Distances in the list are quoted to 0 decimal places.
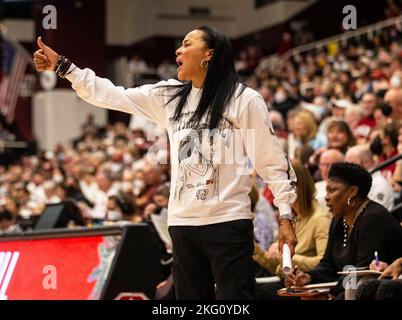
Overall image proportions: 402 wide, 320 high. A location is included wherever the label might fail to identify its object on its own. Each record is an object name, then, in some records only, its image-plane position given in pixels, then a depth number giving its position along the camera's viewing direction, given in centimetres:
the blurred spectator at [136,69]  3779
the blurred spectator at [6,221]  1507
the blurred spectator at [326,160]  1032
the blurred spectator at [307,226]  870
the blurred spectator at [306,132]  1379
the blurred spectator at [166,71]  3756
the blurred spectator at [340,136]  1166
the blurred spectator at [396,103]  1271
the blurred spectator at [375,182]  990
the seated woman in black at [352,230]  766
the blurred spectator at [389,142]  1133
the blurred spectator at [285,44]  3533
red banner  919
